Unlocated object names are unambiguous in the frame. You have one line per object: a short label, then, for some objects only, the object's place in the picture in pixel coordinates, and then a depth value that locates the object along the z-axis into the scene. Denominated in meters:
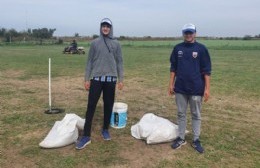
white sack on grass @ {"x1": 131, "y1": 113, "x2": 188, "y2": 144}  5.30
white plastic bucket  5.94
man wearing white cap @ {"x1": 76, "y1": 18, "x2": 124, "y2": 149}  5.11
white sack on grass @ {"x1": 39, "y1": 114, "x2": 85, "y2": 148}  5.08
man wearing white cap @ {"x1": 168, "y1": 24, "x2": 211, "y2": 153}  4.84
